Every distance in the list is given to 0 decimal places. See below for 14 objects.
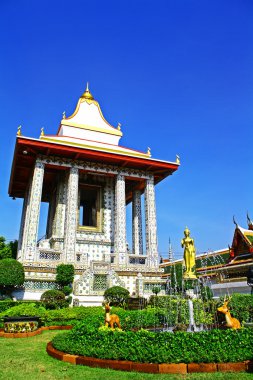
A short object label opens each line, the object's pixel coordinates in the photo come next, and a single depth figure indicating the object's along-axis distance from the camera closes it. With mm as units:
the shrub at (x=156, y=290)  18100
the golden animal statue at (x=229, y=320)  7125
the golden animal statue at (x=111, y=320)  8102
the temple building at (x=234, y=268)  18641
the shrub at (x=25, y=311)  11845
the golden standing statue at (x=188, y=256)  9820
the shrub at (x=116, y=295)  16330
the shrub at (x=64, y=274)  17703
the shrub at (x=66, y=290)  17219
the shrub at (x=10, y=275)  16062
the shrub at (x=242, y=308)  11822
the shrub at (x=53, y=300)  14757
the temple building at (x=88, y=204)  18922
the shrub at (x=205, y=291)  13898
